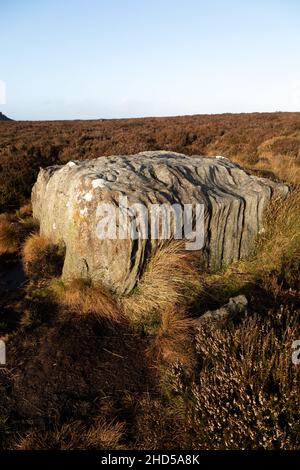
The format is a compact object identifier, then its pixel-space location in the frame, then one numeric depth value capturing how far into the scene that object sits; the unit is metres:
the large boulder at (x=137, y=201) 4.47
